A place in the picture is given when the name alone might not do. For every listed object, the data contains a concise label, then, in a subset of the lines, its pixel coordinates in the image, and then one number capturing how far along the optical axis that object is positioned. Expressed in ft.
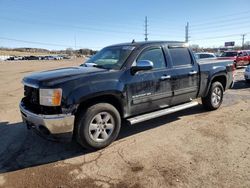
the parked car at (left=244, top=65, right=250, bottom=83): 30.28
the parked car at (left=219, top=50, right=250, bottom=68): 52.37
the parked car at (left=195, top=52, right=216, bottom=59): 48.02
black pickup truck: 10.18
